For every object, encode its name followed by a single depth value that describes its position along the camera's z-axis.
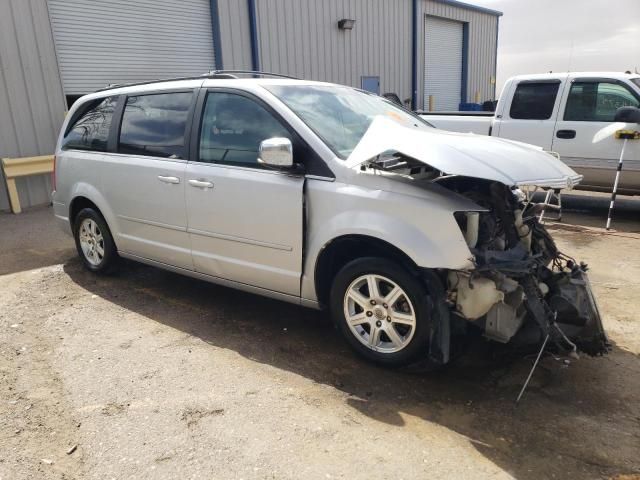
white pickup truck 7.28
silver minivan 3.12
